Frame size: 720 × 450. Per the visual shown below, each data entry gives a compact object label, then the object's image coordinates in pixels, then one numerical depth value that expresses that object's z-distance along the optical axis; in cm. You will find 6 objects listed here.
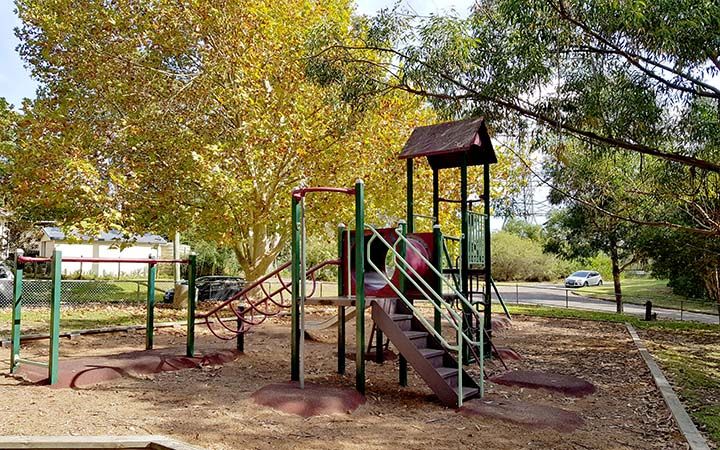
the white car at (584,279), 4222
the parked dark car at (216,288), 2036
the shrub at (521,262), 4838
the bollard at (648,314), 1814
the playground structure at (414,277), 684
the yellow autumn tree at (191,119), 1398
